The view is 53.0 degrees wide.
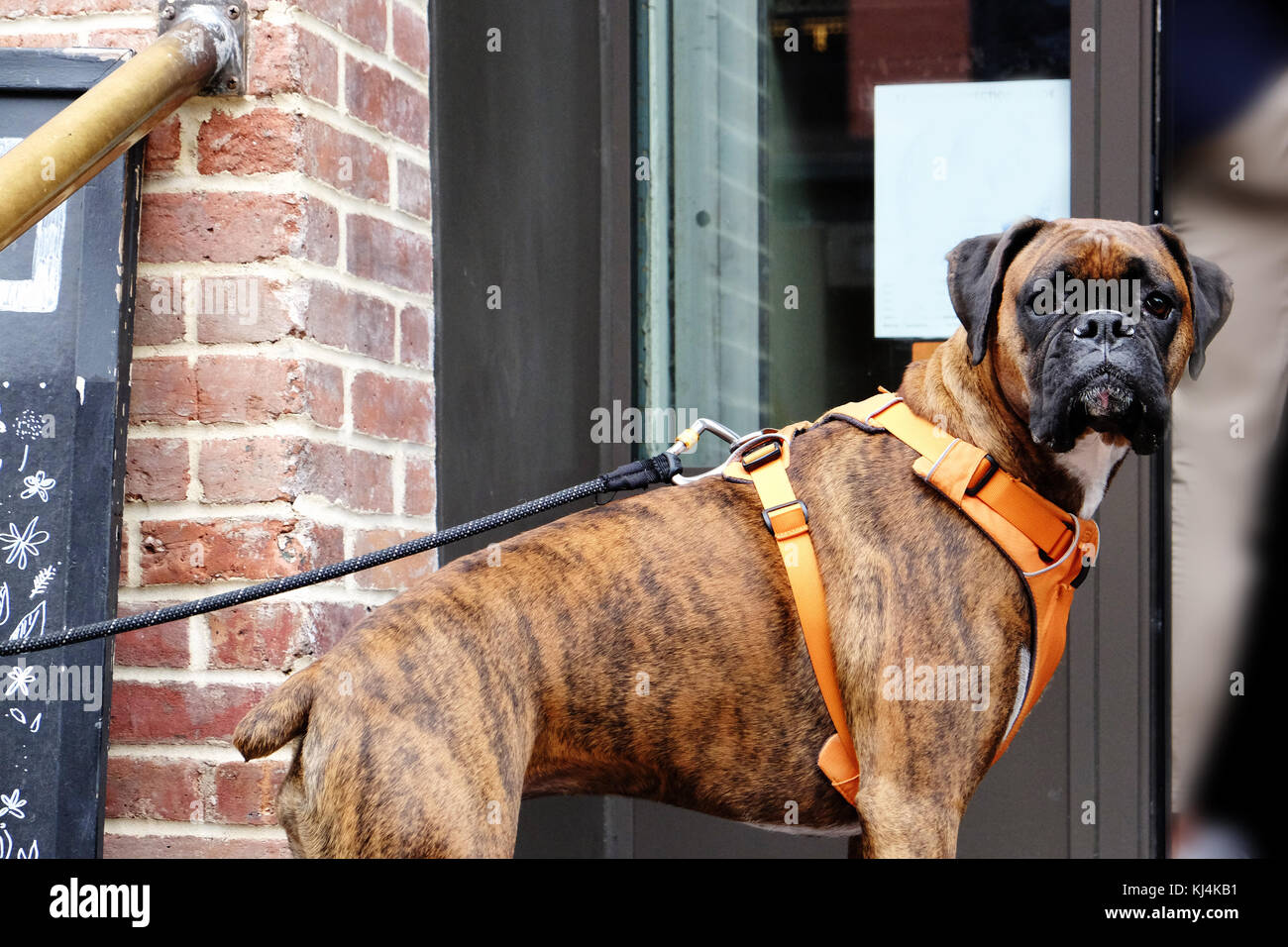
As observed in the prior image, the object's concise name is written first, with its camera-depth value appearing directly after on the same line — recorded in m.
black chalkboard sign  2.55
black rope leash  2.29
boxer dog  2.09
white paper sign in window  3.48
